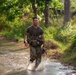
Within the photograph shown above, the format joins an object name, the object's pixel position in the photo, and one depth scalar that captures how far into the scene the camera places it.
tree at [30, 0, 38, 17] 22.77
